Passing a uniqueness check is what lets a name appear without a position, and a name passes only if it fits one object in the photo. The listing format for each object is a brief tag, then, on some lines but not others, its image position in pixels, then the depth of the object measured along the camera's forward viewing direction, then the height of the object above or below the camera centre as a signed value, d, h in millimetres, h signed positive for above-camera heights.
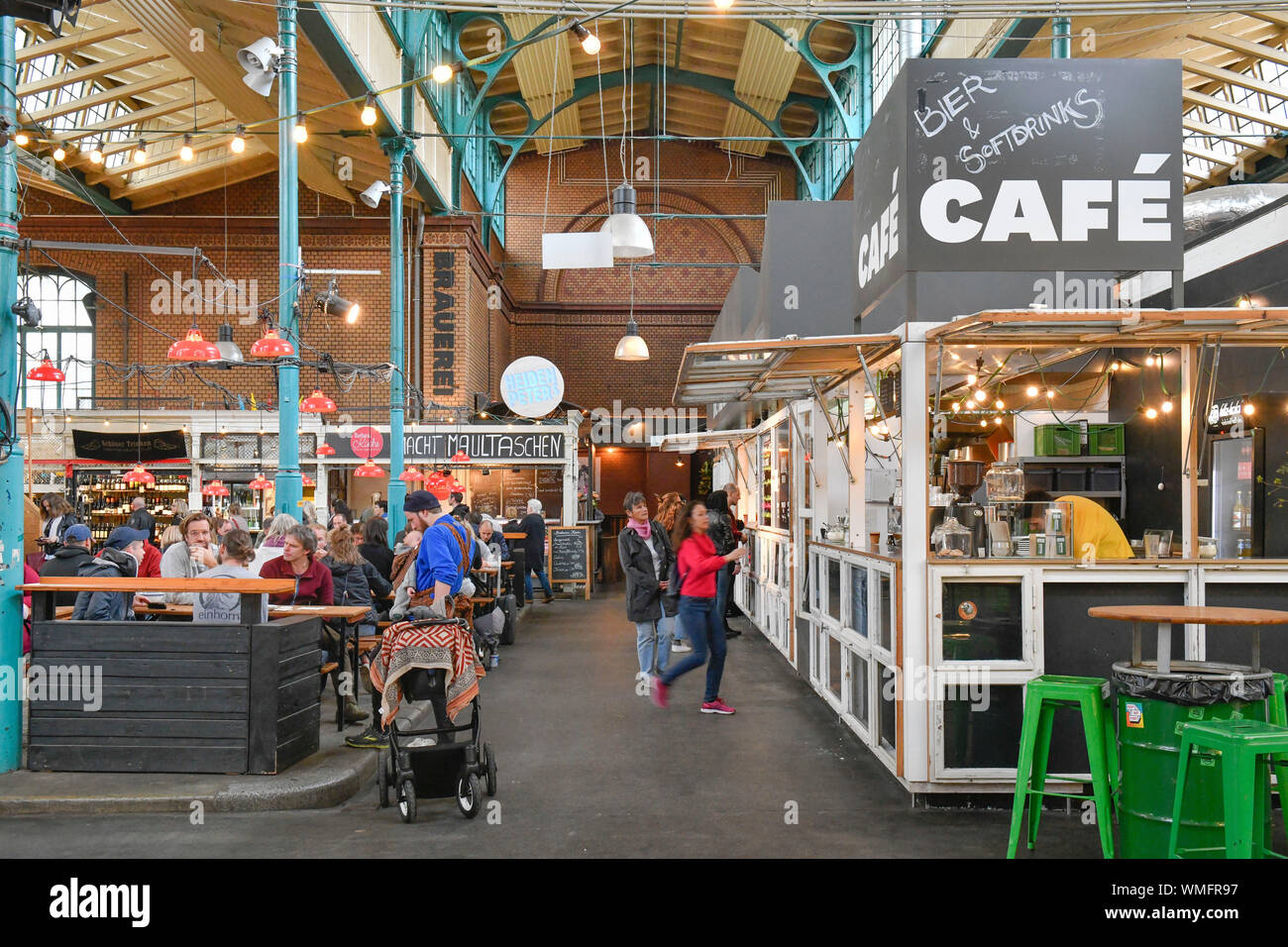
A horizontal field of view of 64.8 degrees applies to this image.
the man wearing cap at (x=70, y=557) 7238 -531
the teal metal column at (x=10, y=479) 5863 +24
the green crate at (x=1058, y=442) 11627 +479
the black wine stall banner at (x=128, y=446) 18859 +707
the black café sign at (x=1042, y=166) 5605 +1760
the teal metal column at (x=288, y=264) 9477 +2087
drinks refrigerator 8844 +36
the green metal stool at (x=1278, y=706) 4258 -946
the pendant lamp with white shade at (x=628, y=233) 10336 +2574
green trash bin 3902 -1018
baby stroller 5223 -1499
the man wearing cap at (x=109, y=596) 6312 -714
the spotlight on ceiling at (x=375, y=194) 16562 +4768
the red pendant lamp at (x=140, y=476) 16906 +117
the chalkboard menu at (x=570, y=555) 17844 -1261
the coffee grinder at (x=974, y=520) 5645 -207
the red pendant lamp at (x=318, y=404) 13735 +1087
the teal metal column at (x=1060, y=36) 10477 +4624
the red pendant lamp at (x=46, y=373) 11984 +1306
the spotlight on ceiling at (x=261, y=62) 9398 +3942
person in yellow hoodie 5613 -269
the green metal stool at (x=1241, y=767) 3566 -999
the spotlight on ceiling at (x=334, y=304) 12766 +2269
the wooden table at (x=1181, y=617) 4012 -537
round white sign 16656 +1565
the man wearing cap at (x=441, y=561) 6777 -521
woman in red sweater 7617 -809
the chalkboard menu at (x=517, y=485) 23281 -56
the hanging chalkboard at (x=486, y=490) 22703 -157
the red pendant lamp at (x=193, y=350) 8481 +1129
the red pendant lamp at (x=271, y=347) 8680 +1180
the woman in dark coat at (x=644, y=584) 8359 -842
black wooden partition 5730 -1270
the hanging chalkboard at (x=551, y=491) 24547 -193
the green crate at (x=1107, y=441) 11680 +490
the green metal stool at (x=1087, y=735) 4242 -1095
